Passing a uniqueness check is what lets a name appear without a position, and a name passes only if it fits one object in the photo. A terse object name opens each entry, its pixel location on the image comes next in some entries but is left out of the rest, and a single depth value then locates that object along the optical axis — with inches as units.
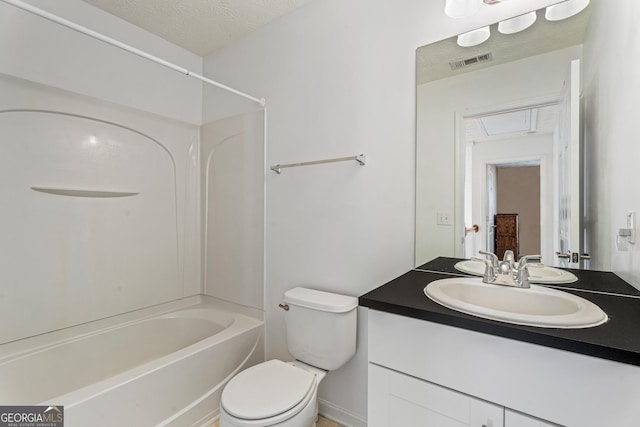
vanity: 27.5
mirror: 48.5
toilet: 47.7
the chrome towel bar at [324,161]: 65.1
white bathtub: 53.7
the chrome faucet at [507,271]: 45.2
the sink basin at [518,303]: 31.6
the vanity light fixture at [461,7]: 52.0
